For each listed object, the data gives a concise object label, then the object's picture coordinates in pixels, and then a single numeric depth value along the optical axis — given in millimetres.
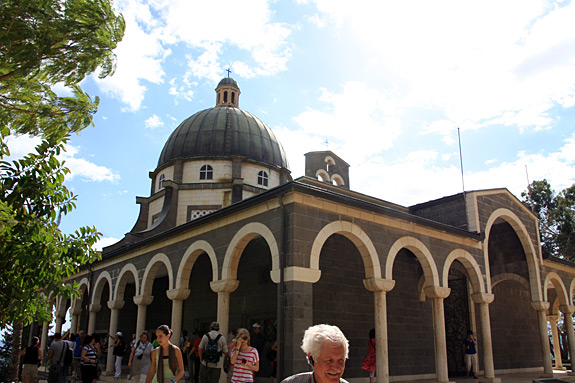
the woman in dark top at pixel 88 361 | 9367
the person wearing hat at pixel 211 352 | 8578
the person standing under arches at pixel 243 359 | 6359
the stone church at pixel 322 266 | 10430
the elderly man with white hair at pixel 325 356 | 2949
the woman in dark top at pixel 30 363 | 9969
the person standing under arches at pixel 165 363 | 6172
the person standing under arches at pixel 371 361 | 11359
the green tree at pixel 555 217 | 28172
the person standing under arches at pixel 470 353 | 14750
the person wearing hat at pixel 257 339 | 9727
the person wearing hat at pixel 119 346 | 12555
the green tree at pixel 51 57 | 6895
